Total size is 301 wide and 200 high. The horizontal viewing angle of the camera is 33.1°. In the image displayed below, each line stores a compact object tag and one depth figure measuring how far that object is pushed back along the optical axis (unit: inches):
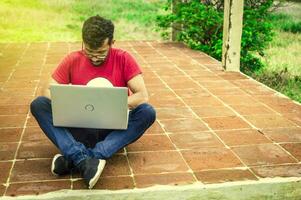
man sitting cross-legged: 151.7
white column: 301.0
